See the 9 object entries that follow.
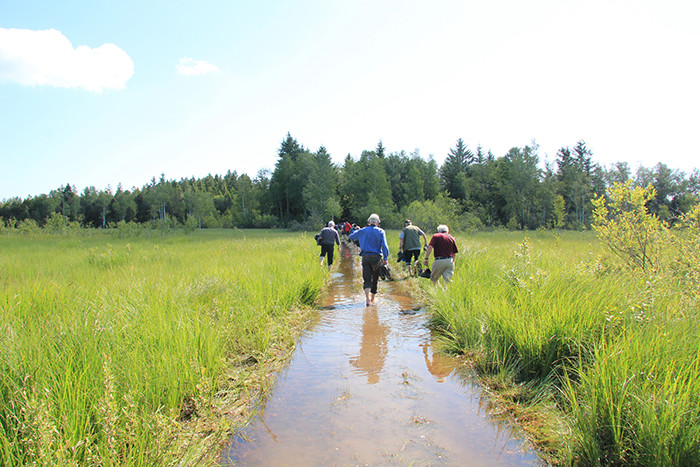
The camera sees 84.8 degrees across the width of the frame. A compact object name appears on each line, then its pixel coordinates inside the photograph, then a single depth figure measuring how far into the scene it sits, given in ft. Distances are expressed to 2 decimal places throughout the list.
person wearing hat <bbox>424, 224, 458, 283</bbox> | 28.07
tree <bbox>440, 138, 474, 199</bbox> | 261.03
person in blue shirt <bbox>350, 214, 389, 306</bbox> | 28.89
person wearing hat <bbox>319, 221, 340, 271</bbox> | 45.83
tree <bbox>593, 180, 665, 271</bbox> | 23.21
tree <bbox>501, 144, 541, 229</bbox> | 226.58
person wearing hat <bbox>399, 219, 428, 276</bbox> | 41.96
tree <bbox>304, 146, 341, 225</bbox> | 208.95
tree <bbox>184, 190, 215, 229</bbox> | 307.78
